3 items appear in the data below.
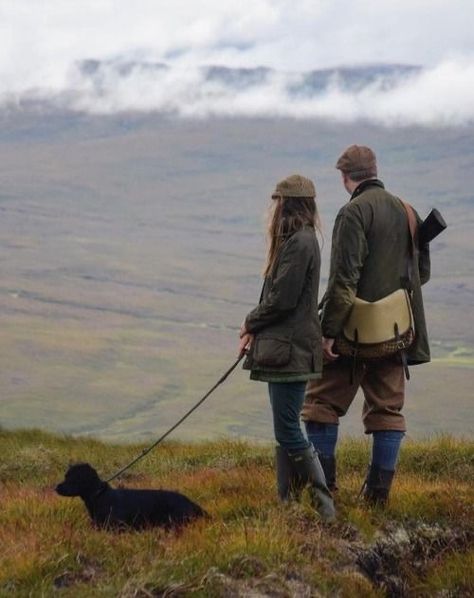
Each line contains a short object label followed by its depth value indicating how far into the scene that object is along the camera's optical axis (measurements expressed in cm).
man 1702
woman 1595
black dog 1650
